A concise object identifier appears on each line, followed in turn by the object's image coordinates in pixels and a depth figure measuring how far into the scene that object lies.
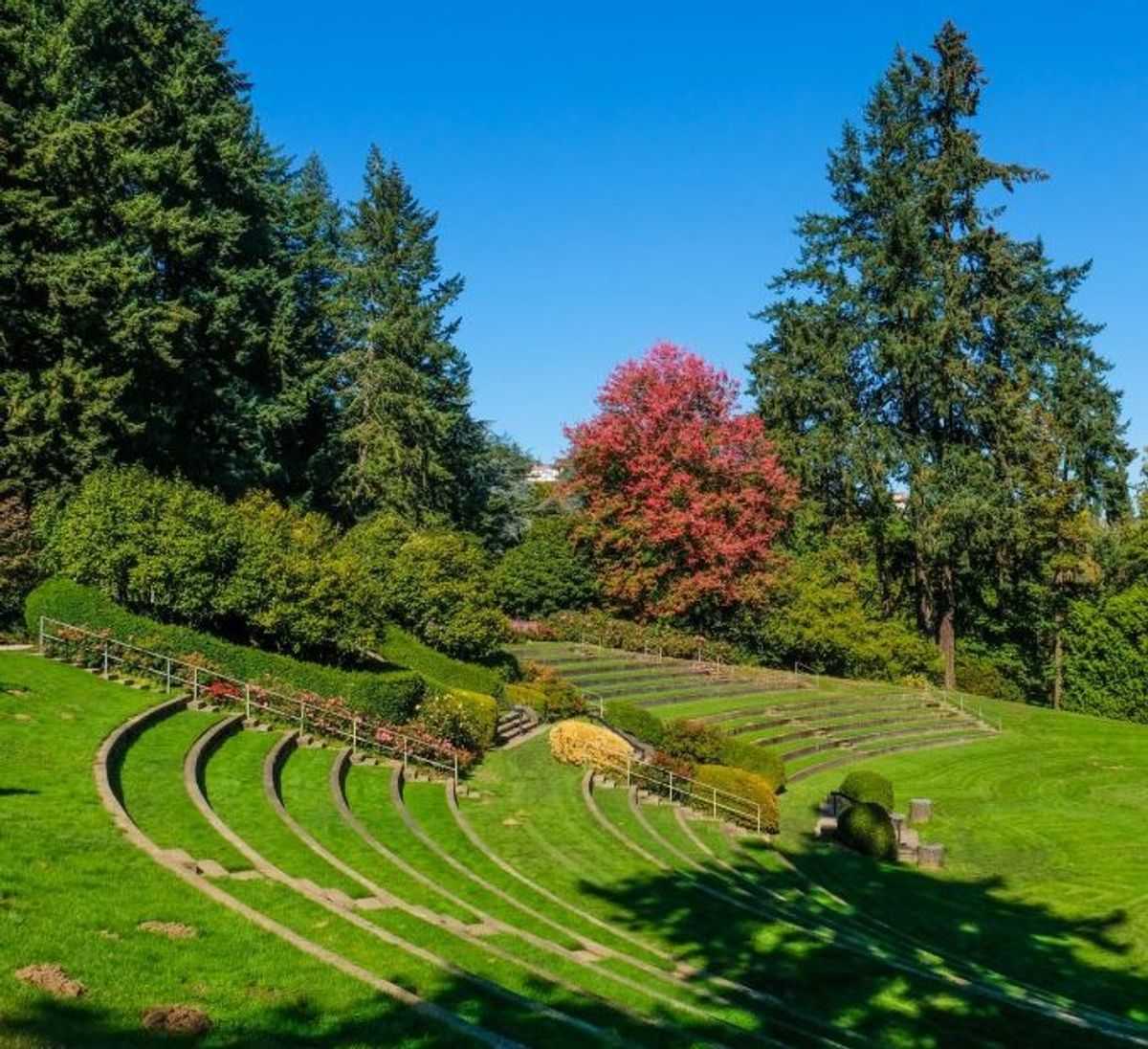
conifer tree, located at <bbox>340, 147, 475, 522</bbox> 52.16
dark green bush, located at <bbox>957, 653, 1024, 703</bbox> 54.11
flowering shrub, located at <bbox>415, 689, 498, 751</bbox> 26.95
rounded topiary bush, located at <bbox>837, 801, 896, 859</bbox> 24.41
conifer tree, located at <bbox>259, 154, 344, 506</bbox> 45.06
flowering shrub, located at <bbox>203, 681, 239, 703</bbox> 24.97
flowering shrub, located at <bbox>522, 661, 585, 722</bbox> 35.41
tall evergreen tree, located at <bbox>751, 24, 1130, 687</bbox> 50.22
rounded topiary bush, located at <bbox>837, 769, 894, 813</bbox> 27.48
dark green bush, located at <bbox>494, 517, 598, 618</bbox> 52.81
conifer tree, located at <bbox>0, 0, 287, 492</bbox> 32.59
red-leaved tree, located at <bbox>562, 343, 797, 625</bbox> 49.19
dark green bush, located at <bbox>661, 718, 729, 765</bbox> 29.83
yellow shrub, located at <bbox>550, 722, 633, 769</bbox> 27.62
